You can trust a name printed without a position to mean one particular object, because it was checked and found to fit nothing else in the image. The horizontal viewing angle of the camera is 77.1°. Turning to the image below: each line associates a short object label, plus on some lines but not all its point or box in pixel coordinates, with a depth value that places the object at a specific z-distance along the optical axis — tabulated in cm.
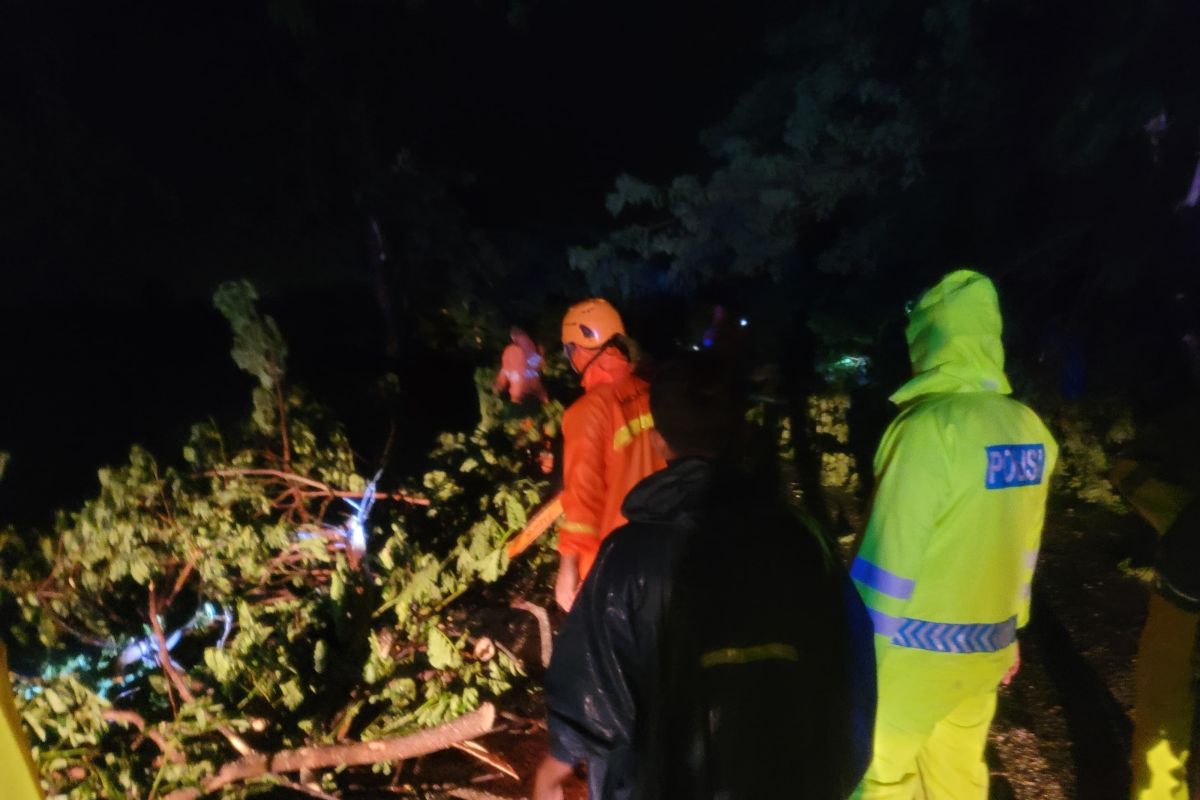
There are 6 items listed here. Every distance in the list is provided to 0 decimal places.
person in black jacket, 127
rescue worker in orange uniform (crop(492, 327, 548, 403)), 493
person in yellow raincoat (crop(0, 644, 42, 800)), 143
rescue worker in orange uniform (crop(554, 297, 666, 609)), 256
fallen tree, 280
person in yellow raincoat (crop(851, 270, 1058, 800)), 190
